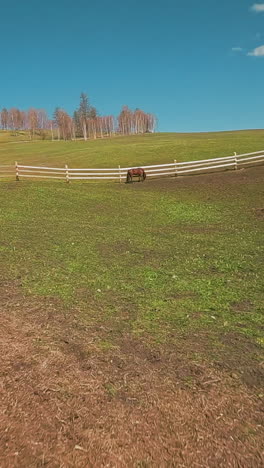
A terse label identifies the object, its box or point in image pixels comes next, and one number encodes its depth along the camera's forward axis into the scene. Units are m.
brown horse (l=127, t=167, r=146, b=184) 27.34
